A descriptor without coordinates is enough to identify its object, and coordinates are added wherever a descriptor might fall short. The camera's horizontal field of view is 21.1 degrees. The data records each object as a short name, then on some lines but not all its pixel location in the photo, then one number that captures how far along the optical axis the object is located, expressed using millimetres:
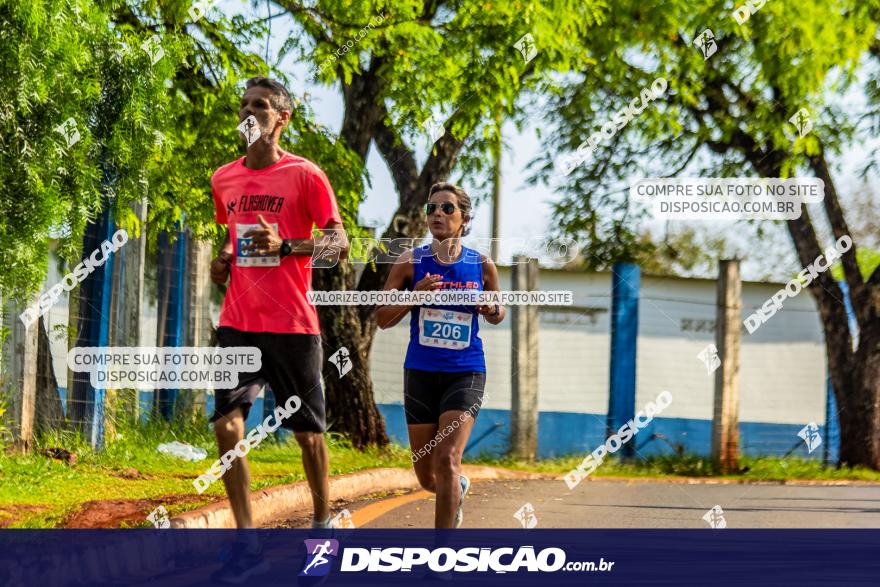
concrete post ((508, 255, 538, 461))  19323
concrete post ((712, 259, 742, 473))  24721
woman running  10674
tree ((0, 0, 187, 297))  12956
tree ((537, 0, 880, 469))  23458
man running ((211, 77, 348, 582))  10250
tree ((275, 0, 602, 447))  17845
